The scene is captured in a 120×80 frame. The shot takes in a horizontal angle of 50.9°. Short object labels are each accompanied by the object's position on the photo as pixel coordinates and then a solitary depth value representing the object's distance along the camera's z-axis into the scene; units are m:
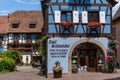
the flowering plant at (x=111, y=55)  10.83
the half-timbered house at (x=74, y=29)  10.71
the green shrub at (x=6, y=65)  14.49
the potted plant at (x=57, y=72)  9.96
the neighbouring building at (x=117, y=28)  15.66
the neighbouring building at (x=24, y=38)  25.32
